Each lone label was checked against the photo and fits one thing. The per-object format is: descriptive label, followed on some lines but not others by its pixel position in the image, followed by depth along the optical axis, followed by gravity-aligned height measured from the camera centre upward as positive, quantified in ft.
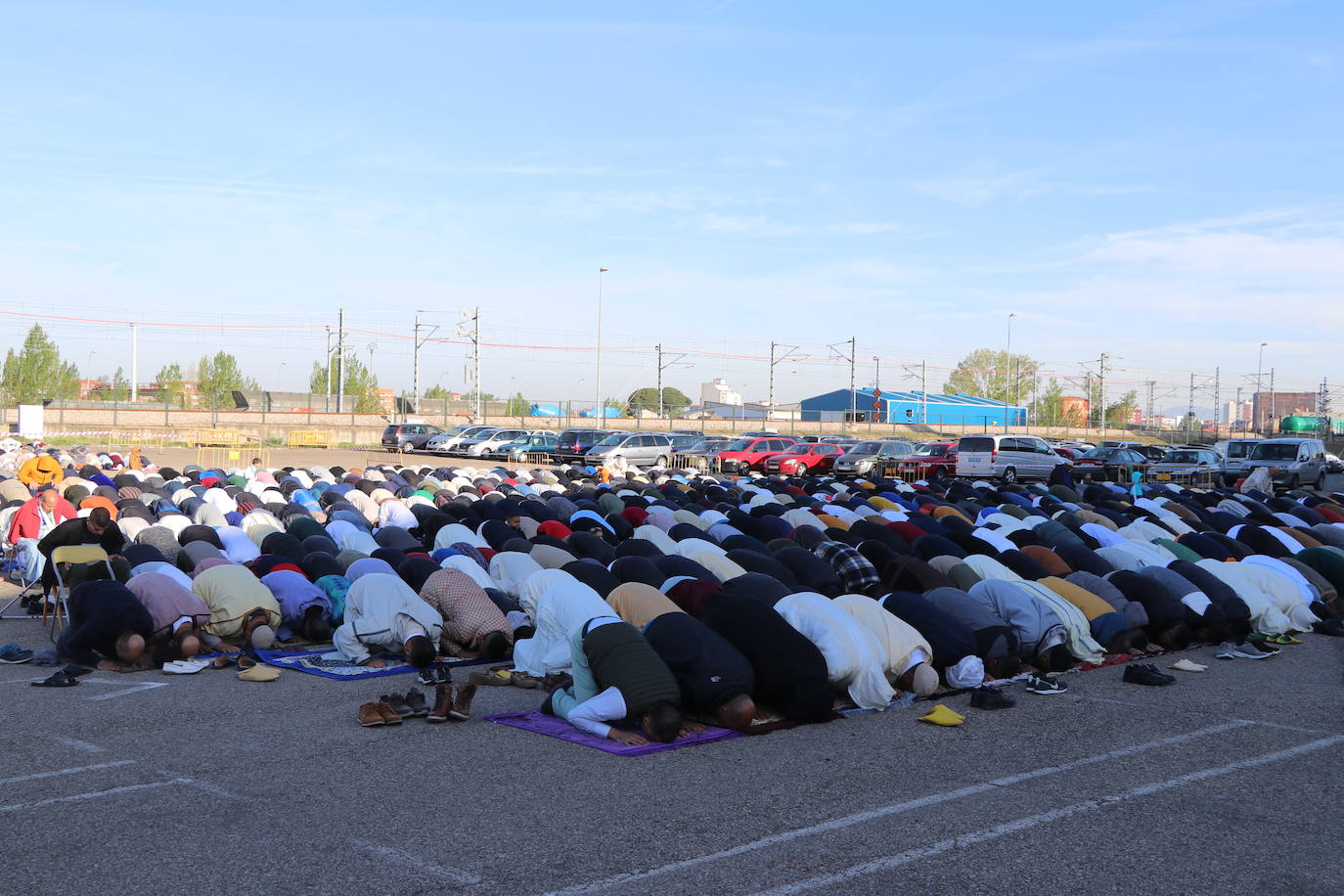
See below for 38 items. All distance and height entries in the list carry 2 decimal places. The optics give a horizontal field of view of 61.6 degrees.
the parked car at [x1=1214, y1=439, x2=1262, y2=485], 121.70 -3.65
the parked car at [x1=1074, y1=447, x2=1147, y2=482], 124.06 -4.57
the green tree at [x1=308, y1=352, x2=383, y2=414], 351.05 +8.73
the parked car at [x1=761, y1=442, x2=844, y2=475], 134.00 -5.26
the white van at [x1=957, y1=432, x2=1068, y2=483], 127.34 -4.35
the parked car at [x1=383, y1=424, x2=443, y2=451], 175.32 -4.38
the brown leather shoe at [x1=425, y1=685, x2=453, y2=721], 28.30 -7.46
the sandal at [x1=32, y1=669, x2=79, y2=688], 31.17 -7.77
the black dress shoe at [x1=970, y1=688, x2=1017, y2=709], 30.99 -7.72
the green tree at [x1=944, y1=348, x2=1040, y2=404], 405.39 +16.67
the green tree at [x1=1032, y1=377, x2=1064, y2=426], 409.28 +6.27
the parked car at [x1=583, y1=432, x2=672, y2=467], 143.02 -4.67
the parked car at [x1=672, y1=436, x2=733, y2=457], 142.20 -4.11
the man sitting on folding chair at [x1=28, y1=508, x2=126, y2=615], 39.81 -4.88
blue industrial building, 345.10 +3.00
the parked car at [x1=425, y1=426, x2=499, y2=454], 168.25 -4.55
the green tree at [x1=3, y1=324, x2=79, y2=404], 268.62 +8.68
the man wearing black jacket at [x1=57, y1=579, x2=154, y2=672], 33.17 -6.76
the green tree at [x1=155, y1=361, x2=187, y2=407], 269.64 +5.30
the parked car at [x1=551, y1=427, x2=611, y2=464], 152.66 -4.38
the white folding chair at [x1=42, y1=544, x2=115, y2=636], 38.50 -5.38
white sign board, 140.46 -2.63
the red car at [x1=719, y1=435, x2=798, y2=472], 135.13 -4.50
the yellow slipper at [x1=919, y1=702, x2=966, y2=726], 29.09 -7.71
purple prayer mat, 26.20 -7.82
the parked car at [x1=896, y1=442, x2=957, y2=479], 133.08 -5.44
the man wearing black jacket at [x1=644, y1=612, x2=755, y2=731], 27.55 -6.33
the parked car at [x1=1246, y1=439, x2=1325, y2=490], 118.11 -3.67
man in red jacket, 47.52 -5.61
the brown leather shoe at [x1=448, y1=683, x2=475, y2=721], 28.45 -7.57
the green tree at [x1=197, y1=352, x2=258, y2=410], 326.20 +9.25
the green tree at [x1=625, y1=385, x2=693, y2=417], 379.02 +7.25
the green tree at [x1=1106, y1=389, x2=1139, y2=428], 421.18 +5.13
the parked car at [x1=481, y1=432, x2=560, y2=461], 160.15 -5.22
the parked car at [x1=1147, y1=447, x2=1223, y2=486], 120.26 -4.60
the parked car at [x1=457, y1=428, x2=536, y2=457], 166.50 -4.88
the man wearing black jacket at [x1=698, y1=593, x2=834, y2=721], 28.53 -6.21
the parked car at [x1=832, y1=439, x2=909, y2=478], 132.67 -4.61
